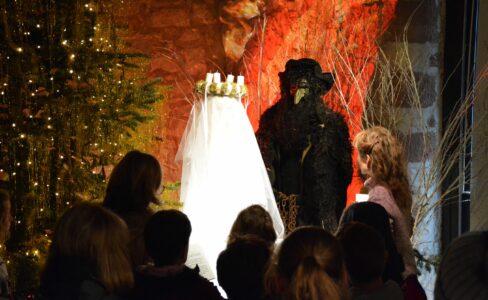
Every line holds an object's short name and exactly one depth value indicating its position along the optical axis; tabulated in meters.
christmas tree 4.82
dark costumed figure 5.42
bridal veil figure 5.25
